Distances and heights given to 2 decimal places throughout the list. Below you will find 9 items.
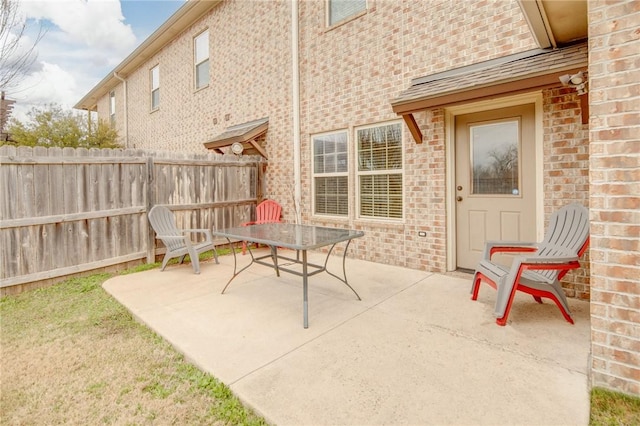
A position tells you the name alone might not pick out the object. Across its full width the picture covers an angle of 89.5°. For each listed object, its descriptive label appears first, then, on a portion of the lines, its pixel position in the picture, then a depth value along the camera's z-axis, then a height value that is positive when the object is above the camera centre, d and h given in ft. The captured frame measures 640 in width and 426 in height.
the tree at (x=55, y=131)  40.29 +10.25
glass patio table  10.03 -1.07
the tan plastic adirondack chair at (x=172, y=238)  16.65 -1.58
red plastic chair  22.16 -0.36
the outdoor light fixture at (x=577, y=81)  9.96 +3.77
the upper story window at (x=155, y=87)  38.99 +14.94
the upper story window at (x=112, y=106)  49.44 +16.12
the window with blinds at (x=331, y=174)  20.03 +2.02
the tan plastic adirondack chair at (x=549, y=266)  9.75 -1.97
